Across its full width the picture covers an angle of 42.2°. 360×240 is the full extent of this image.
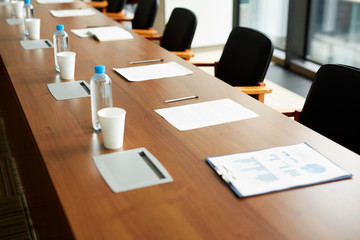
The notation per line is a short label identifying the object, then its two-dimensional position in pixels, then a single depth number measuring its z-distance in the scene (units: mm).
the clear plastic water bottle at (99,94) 1518
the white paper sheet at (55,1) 3967
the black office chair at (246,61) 2178
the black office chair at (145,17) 3396
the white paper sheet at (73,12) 3426
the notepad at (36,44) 2555
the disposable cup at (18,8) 3319
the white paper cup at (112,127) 1346
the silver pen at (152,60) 2312
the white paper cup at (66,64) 1973
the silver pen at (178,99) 1774
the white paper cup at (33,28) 2697
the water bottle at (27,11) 3034
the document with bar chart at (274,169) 1205
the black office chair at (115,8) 4043
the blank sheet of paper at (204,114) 1574
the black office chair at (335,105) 1636
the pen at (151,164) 1259
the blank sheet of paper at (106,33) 2762
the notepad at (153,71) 2061
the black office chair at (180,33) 2830
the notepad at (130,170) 1212
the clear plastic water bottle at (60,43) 2184
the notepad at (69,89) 1815
